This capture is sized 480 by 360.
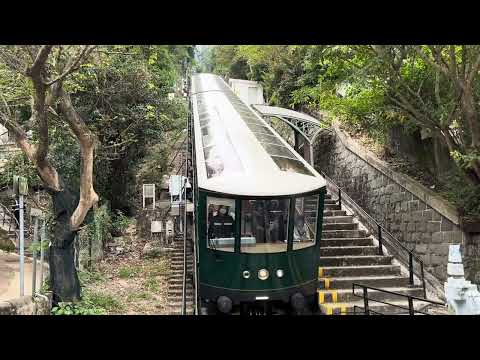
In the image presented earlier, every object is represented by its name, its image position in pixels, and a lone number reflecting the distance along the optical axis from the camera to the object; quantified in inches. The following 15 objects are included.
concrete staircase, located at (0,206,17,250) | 439.2
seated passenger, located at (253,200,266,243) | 227.5
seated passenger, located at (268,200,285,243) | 229.0
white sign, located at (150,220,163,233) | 447.5
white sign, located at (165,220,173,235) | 444.8
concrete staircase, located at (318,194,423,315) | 268.1
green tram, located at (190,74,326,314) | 223.9
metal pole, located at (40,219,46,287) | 259.4
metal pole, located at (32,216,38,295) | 248.9
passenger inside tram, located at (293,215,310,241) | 233.5
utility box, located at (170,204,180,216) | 468.3
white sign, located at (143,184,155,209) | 481.1
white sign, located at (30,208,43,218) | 280.8
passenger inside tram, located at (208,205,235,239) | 226.5
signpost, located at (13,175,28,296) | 219.6
